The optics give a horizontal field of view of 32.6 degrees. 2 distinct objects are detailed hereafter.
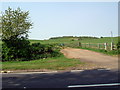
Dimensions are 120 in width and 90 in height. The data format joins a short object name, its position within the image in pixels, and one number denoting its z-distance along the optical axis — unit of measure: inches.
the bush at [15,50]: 655.1
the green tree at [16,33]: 674.2
